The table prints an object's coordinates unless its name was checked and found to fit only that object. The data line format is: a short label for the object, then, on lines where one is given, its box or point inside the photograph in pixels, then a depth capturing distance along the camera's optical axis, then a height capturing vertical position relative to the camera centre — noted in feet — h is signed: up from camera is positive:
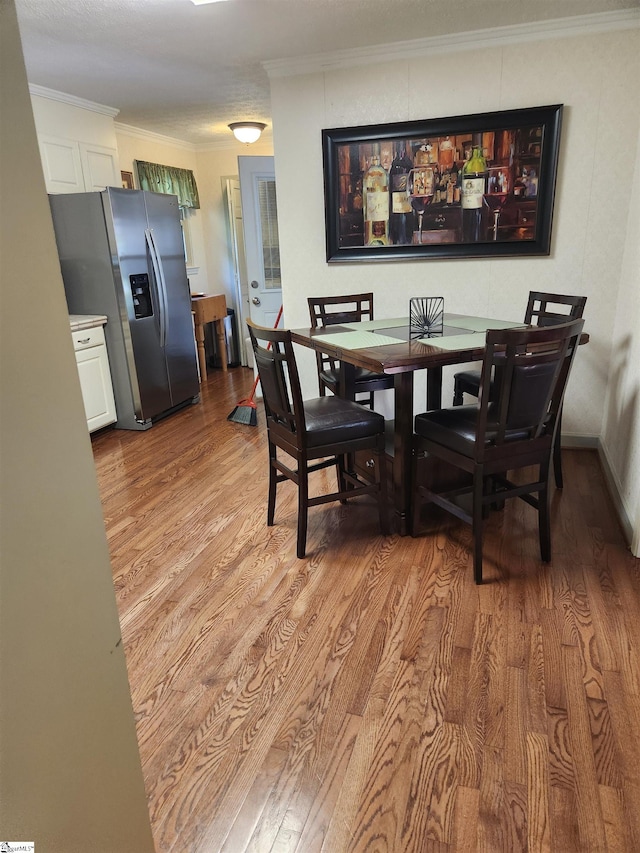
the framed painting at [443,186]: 10.30 +1.17
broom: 13.78 -3.94
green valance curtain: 17.20 +2.47
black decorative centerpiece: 8.80 -1.04
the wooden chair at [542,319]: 8.75 -1.27
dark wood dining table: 6.97 -1.33
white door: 14.97 +0.51
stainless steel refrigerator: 12.51 -0.51
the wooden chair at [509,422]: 6.26 -2.27
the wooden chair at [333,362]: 10.29 -1.99
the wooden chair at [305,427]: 7.29 -2.39
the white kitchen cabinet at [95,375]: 12.34 -2.62
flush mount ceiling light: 15.84 +3.51
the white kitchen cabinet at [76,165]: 13.16 +2.39
